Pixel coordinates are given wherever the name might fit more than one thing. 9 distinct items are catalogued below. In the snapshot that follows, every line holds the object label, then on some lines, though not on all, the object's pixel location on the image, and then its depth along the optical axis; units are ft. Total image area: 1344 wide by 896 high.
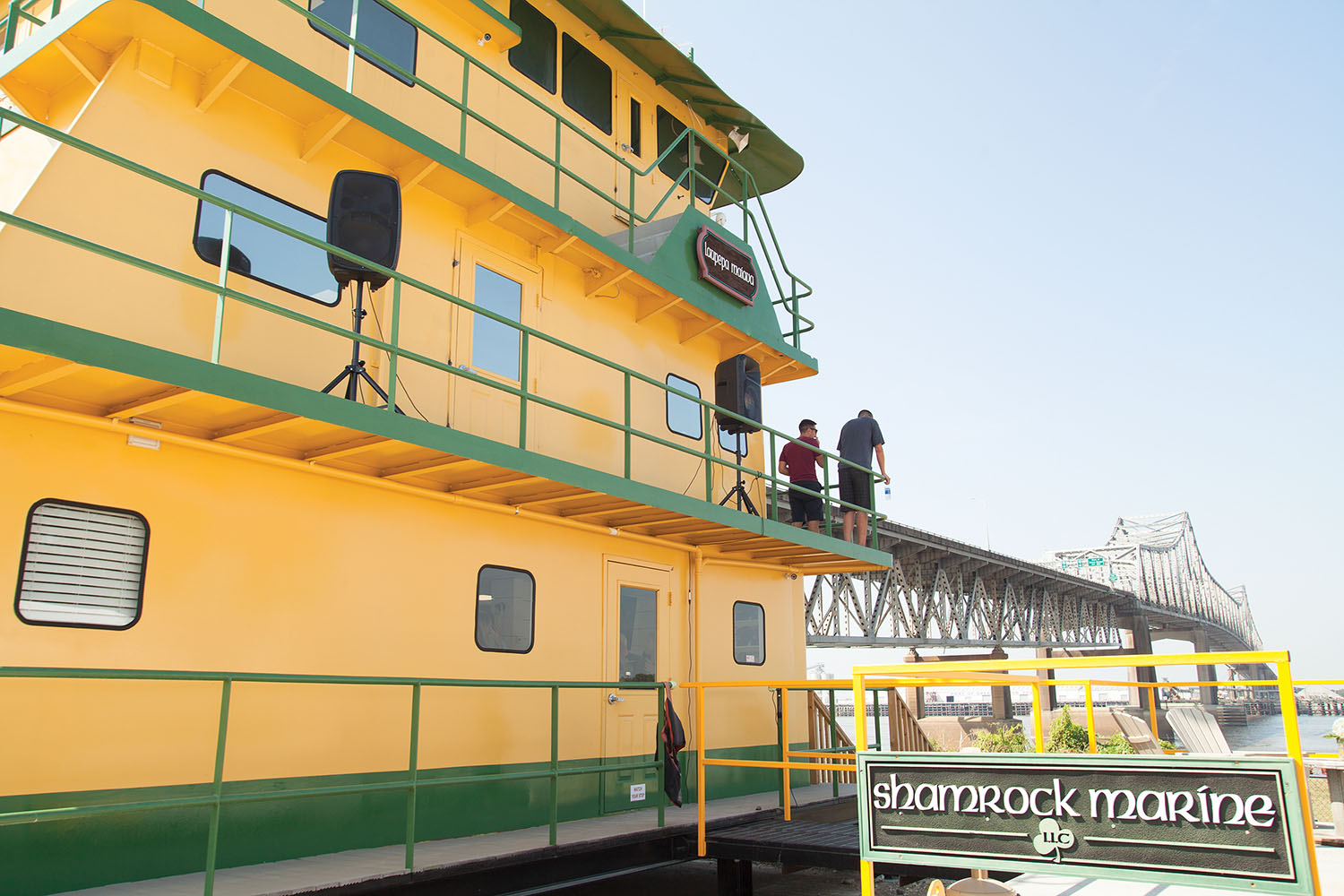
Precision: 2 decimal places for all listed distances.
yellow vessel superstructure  19.15
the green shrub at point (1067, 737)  53.19
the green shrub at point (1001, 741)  60.80
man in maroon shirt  40.52
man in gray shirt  40.81
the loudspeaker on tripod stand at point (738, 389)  37.91
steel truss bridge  98.17
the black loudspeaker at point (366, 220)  23.59
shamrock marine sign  11.62
